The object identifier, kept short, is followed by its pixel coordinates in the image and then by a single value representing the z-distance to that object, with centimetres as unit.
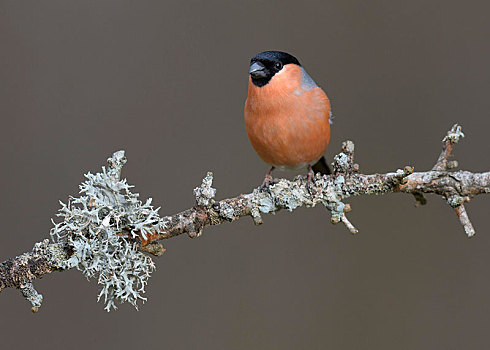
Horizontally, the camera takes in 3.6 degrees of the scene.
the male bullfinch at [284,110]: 574
